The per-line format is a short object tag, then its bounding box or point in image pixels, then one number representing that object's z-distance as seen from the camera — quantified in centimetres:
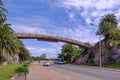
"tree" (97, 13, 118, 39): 2747
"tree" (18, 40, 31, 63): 4023
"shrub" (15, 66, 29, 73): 827
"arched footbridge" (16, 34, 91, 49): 2851
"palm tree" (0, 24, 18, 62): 2155
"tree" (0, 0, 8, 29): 1926
